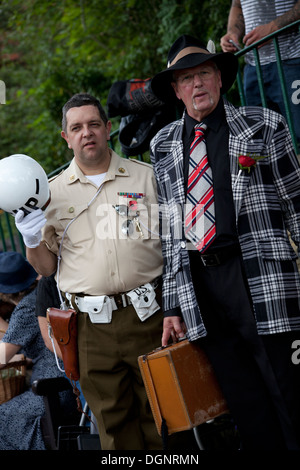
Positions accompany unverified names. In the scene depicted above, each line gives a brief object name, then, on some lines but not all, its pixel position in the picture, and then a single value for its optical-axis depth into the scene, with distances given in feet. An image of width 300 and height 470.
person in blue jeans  26.43
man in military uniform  19.62
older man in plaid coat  16.98
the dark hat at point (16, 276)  27.86
